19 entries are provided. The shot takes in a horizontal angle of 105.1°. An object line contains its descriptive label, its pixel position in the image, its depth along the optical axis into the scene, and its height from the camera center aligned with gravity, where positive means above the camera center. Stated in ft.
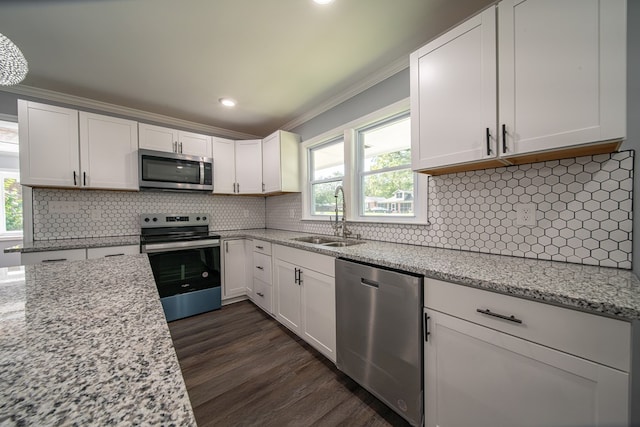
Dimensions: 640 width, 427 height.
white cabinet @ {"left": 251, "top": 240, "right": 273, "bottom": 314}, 8.80 -2.44
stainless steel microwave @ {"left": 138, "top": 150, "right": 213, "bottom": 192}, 8.98 +1.59
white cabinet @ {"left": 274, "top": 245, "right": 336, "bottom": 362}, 6.13 -2.42
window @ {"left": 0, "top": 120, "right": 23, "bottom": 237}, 15.08 +1.22
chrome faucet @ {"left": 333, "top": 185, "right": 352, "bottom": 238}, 8.10 -0.44
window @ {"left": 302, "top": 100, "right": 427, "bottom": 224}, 6.87 +1.32
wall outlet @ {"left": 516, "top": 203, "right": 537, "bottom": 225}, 4.67 -0.12
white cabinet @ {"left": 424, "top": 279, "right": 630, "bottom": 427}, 2.71 -2.07
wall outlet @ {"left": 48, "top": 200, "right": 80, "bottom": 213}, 8.42 +0.24
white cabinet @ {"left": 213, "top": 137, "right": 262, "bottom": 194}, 11.09 +2.07
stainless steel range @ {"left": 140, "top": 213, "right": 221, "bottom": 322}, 8.55 -1.89
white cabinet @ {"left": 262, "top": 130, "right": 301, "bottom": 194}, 10.30 +2.09
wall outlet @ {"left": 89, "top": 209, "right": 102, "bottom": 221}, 9.05 -0.03
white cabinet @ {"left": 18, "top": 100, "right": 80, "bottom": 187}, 7.46 +2.17
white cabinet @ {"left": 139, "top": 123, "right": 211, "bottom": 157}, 9.34 +2.89
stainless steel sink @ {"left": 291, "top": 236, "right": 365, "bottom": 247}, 7.43 -1.02
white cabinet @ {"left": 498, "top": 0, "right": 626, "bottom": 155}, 3.27 +1.99
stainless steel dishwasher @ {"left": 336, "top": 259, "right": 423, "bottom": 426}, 4.26 -2.42
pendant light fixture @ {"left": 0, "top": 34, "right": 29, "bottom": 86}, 3.43 +2.21
